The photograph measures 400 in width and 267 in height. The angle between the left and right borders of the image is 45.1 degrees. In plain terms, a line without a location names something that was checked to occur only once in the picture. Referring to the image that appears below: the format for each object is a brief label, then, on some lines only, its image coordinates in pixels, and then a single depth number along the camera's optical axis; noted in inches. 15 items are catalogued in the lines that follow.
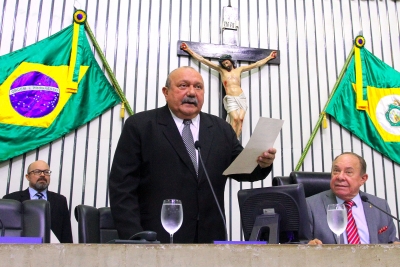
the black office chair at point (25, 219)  77.7
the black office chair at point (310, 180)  107.7
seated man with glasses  151.1
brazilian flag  174.2
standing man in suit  84.0
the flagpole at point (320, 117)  189.6
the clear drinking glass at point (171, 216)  64.6
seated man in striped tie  99.3
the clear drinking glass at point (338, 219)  72.1
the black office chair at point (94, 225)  87.0
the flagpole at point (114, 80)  184.1
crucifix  185.2
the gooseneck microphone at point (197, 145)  82.0
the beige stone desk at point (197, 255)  47.6
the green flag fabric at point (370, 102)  197.2
